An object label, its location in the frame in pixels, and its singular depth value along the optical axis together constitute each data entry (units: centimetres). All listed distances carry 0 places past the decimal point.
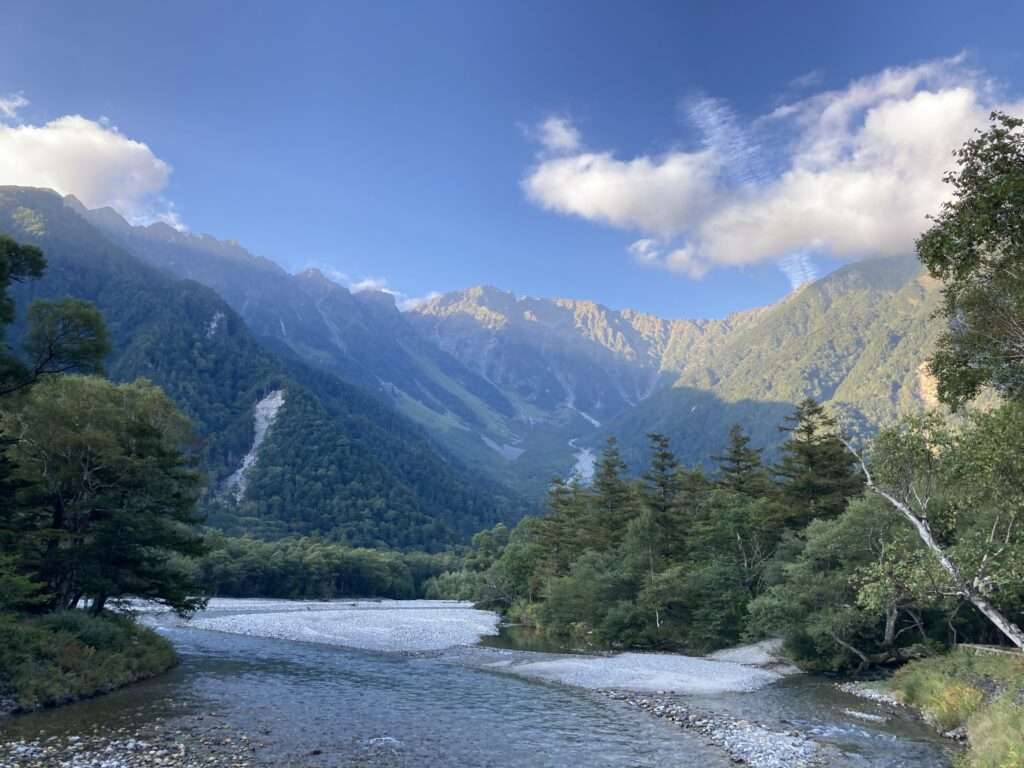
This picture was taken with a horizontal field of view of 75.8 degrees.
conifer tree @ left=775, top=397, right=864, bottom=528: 5506
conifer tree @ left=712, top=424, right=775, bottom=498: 6519
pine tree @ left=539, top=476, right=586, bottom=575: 7744
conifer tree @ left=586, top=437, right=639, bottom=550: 7125
